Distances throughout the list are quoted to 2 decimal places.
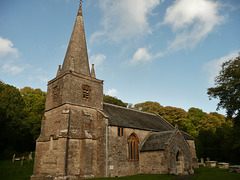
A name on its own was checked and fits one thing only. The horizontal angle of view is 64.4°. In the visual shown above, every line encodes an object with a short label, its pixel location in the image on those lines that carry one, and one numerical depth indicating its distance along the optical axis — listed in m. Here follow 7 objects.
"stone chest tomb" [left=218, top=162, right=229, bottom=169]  30.15
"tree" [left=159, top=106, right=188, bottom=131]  49.88
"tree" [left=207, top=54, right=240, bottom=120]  20.44
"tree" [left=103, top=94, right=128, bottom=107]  55.44
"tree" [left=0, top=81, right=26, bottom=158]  37.34
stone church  19.70
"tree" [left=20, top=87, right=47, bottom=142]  40.84
